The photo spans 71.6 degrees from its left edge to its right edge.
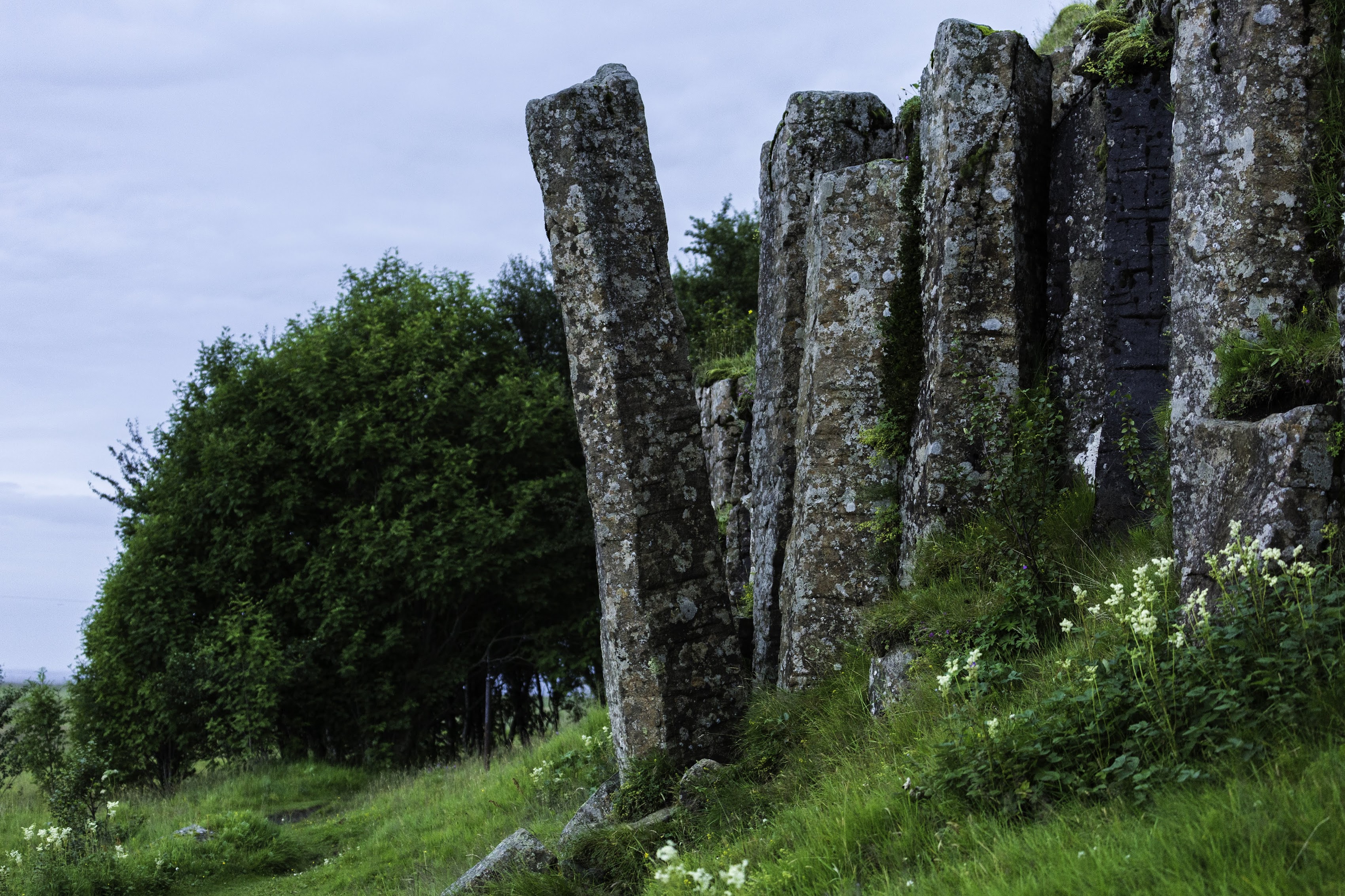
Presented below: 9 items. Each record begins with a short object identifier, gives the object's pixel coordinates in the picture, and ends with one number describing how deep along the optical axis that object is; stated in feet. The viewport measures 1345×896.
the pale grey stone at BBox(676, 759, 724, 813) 23.09
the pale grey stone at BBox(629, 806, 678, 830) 22.81
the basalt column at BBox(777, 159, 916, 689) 26.45
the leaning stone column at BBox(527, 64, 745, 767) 26.71
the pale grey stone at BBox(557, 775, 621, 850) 25.82
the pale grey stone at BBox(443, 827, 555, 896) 22.91
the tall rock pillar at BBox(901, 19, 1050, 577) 23.84
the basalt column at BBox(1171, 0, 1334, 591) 16.15
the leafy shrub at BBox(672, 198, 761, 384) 73.87
